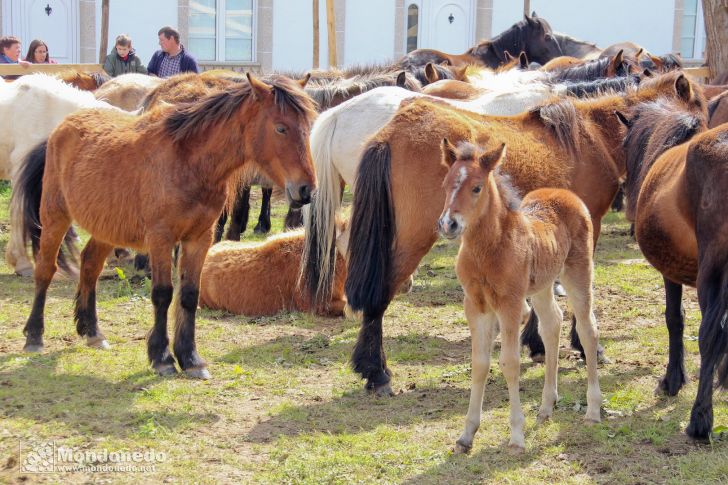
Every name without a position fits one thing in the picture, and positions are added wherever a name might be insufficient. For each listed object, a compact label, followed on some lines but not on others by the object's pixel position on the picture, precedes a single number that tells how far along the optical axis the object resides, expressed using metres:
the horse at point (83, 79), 13.41
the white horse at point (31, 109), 9.43
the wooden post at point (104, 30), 17.84
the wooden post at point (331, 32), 15.98
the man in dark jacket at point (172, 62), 13.16
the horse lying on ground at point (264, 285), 7.83
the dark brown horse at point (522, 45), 17.92
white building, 21.06
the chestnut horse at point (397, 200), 5.82
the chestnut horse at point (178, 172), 5.78
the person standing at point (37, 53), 14.80
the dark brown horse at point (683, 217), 4.68
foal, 4.51
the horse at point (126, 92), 11.21
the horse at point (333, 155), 7.18
